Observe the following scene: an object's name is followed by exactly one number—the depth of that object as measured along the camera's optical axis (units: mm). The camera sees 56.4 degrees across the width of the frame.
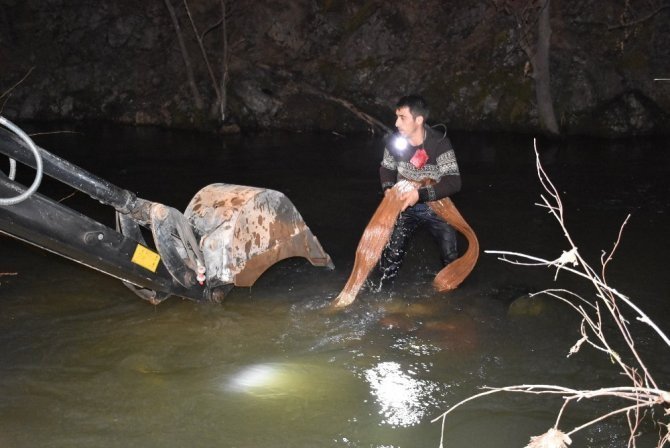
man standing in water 5715
